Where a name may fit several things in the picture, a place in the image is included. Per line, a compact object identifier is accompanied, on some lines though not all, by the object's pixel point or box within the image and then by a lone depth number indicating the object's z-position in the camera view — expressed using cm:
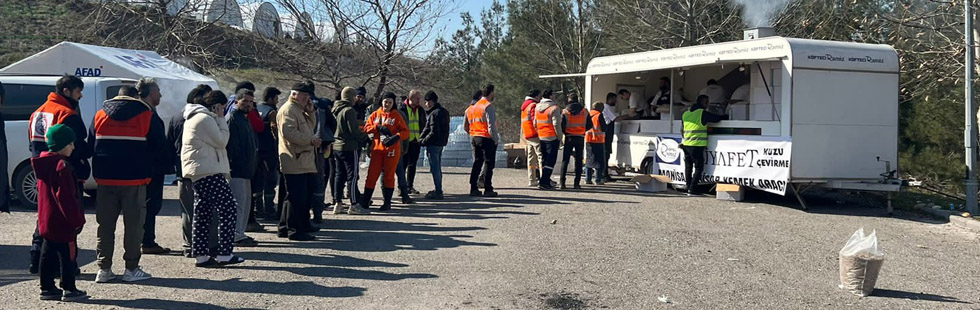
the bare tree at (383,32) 2048
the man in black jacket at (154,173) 708
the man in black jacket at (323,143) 955
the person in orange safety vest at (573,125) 1434
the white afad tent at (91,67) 1302
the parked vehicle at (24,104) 1084
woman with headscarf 704
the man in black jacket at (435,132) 1259
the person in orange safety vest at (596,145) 1508
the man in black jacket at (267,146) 918
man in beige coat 861
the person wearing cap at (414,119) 1230
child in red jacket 607
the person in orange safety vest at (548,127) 1385
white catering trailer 1191
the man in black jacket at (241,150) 795
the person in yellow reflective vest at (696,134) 1319
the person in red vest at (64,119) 686
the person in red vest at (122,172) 658
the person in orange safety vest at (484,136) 1298
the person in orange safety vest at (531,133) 1418
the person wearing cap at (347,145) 1045
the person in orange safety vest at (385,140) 1091
